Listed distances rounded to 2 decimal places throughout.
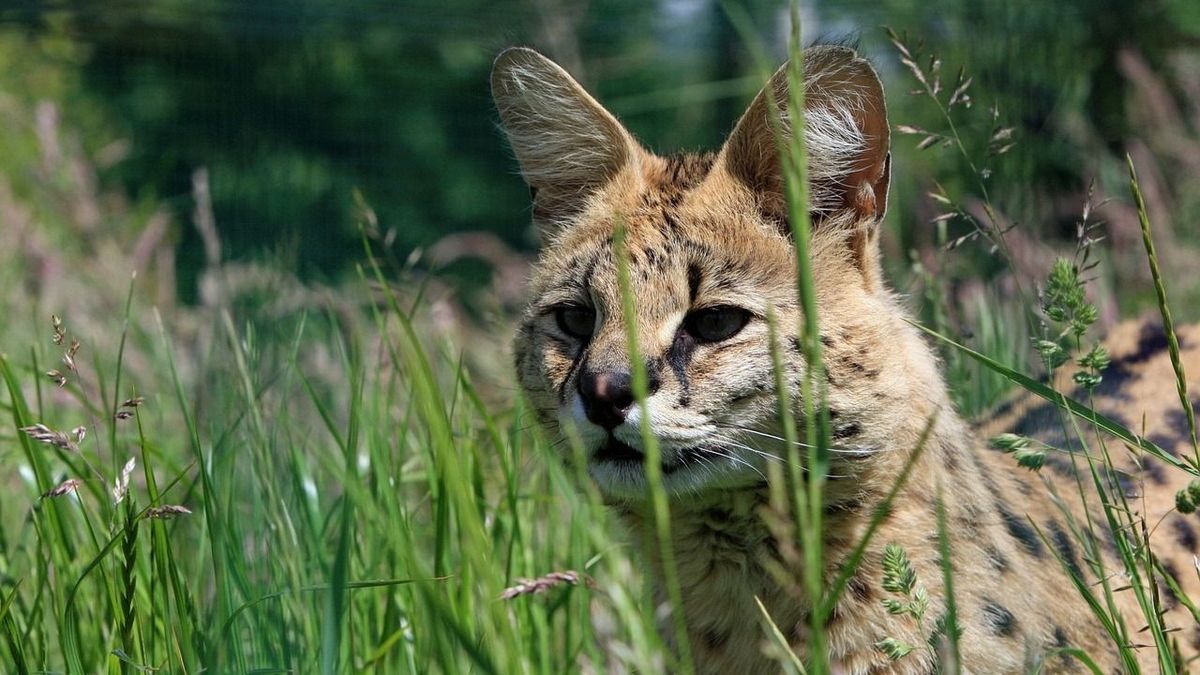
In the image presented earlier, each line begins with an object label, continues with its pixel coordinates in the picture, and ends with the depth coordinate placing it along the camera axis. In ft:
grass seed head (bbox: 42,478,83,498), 10.17
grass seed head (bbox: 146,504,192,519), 10.18
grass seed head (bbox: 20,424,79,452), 10.13
